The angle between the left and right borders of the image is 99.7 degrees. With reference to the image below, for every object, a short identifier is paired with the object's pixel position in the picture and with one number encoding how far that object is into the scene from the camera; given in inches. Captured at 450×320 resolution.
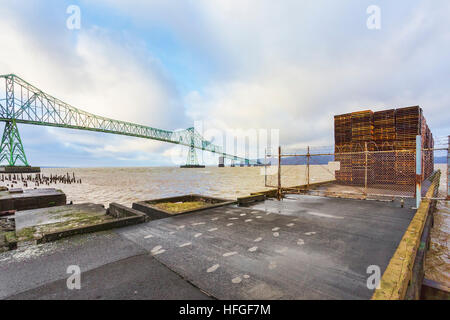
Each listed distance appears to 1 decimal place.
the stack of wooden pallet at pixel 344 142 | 718.0
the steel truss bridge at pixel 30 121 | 2247.8
